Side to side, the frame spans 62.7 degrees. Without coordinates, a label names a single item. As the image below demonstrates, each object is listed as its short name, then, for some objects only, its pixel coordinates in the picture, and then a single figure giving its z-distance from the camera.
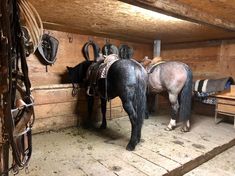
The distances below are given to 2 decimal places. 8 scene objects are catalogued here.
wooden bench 3.43
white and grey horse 3.04
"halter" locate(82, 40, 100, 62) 3.90
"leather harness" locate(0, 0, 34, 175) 0.91
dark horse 2.41
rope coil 1.10
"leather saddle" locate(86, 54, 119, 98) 2.65
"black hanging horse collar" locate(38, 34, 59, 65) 3.35
